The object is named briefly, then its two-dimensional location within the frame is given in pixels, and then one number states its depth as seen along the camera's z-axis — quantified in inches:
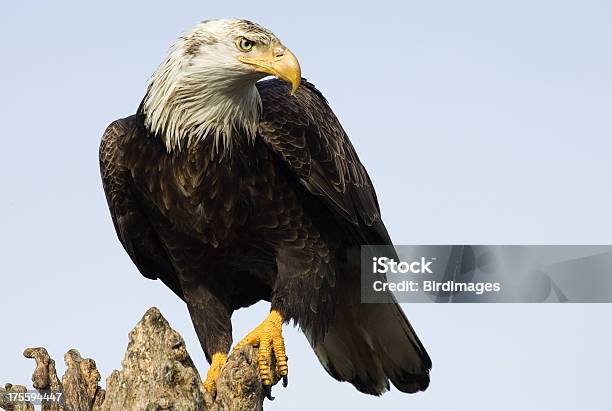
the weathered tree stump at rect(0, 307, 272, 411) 487.5
